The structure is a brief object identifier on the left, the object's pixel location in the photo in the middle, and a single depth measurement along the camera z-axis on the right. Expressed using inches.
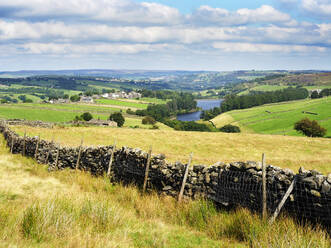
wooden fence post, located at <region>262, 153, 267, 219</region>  289.3
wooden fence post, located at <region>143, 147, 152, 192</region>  428.1
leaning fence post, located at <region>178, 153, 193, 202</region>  379.9
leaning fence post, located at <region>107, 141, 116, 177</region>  514.2
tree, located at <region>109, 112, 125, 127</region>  3573.8
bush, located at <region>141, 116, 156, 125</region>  4050.9
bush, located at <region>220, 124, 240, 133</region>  4298.2
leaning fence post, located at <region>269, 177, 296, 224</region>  279.1
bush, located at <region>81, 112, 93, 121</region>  3550.7
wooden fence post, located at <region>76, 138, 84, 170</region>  615.6
